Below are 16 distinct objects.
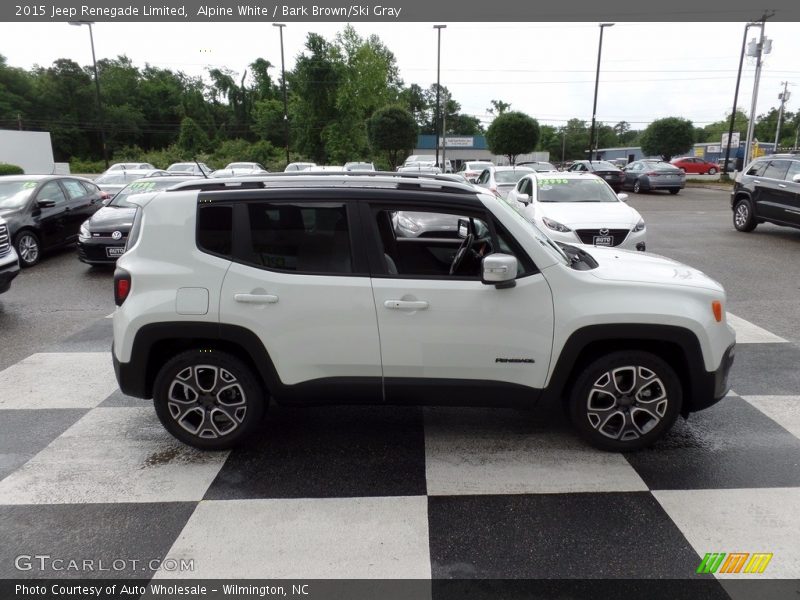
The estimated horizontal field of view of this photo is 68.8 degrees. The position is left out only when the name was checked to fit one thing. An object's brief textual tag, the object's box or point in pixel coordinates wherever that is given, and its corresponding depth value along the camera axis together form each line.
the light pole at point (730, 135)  32.12
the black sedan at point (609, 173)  27.94
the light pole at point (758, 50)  27.19
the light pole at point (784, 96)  58.94
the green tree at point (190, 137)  67.56
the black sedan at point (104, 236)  9.80
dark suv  12.34
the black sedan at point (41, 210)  10.55
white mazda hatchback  9.20
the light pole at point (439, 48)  37.53
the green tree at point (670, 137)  58.09
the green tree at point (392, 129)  36.72
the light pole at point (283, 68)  39.38
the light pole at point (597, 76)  34.38
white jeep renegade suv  3.65
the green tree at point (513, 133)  43.44
